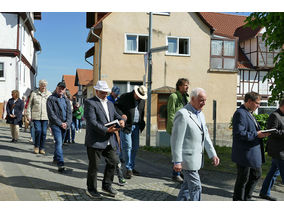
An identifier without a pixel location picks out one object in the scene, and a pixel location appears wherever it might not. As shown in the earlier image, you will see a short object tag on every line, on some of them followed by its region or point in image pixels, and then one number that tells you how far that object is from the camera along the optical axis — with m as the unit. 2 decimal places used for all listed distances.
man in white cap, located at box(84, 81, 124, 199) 4.99
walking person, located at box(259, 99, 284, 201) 5.11
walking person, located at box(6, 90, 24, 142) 10.87
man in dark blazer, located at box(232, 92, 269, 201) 4.71
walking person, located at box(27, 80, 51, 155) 8.66
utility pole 11.17
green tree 7.08
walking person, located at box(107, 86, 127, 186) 5.37
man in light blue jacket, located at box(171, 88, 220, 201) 4.03
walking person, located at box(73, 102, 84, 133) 13.69
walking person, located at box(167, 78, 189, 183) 6.26
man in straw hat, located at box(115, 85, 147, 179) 6.51
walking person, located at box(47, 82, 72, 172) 6.80
